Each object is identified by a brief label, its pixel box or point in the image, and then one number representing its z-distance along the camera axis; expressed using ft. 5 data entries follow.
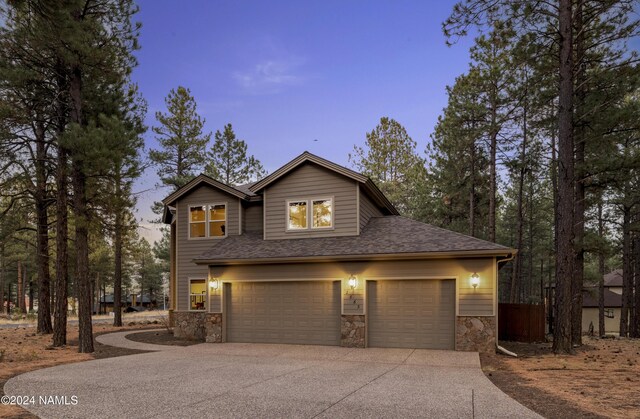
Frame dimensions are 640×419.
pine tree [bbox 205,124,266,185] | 102.22
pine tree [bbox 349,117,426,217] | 118.74
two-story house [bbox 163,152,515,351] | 40.01
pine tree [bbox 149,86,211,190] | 93.04
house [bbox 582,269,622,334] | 110.93
